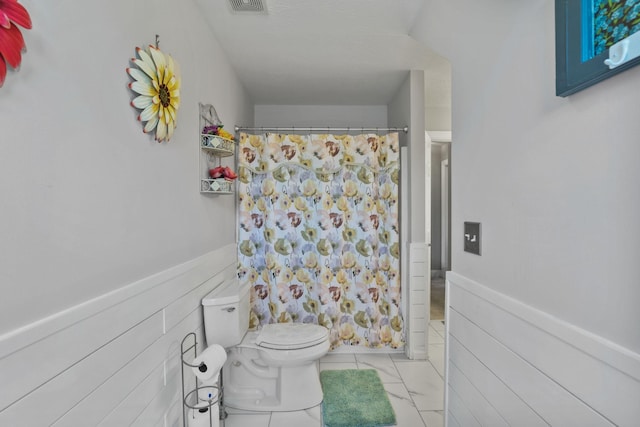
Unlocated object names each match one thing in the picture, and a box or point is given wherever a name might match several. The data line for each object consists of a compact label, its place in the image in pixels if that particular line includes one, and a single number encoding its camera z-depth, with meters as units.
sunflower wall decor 1.23
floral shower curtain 2.84
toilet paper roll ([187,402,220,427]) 1.60
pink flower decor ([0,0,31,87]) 0.69
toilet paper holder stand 1.62
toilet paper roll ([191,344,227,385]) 1.61
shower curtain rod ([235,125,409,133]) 2.94
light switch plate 1.34
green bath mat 2.12
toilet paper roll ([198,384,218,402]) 1.72
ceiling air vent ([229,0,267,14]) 1.85
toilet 2.19
